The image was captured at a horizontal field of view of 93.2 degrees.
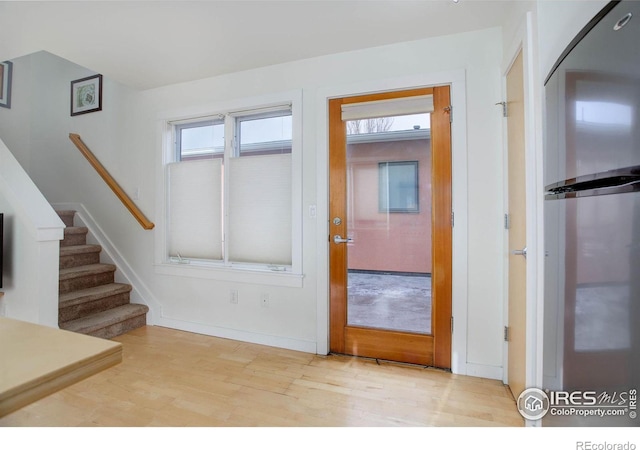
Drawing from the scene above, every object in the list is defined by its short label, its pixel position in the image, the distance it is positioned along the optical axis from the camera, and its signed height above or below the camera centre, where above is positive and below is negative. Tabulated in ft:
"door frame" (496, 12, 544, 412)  4.57 +0.21
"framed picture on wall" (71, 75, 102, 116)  11.17 +4.94
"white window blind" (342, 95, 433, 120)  7.20 +2.93
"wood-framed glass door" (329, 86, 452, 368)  7.14 +0.01
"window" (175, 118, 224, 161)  9.67 +2.86
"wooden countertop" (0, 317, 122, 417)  1.80 -0.92
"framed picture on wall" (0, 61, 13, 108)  11.61 +5.53
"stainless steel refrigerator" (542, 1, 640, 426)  2.44 +0.08
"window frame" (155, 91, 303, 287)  8.29 +0.74
